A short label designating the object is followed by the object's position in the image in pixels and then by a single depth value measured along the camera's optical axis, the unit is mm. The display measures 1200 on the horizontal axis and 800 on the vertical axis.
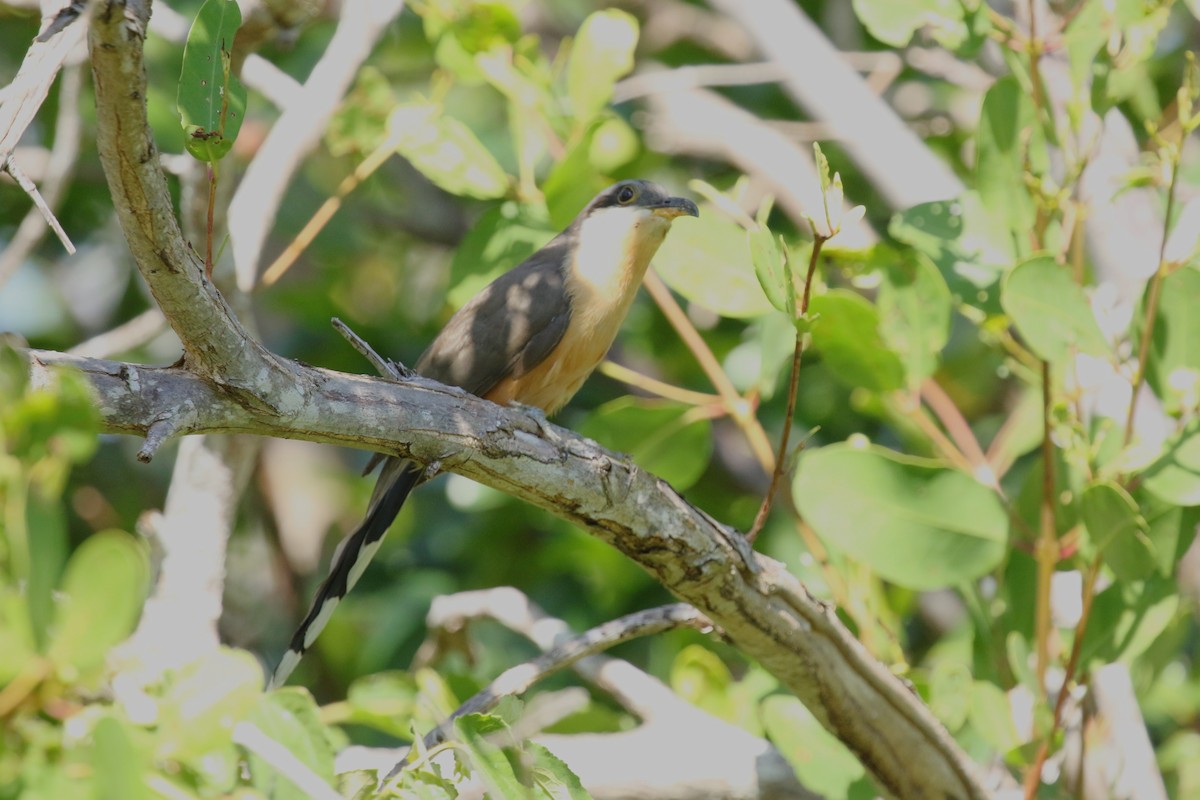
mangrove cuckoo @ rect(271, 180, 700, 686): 9297
